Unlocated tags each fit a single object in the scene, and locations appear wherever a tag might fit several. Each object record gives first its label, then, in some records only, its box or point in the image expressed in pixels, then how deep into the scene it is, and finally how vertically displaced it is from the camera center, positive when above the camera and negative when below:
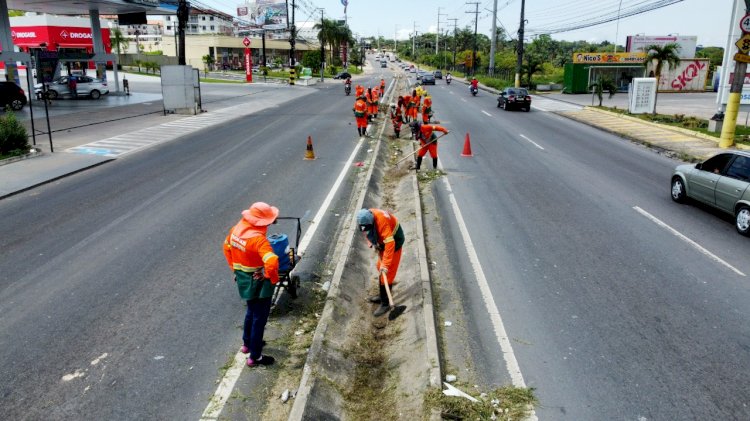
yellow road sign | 20.23 +0.94
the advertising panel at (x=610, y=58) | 52.12 +1.12
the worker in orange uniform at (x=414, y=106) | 23.88 -1.50
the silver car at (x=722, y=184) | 10.68 -2.17
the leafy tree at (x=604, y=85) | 37.16 -0.96
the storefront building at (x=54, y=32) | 54.38 +3.06
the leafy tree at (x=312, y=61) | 89.88 +1.01
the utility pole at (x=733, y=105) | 20.89 -1.14
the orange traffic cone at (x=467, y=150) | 18.62 -2.49
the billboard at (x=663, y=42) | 59.53 +2.90
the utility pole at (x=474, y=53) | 85.05 +2.26
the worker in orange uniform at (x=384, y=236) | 6.95 -2.00
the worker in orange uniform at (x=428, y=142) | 15.66 -1.91
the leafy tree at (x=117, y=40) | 90.94 +4.03
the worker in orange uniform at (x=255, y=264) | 5.57 -1.84
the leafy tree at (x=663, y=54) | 37.16 +1.05
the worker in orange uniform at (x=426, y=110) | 21.56 -1.49
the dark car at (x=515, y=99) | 36.09 -1.75
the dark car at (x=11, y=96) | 30.66 -1.59
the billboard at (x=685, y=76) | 53.97 -0.42
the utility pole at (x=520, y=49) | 50.19 +1.75
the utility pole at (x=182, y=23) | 34.34 +2.47
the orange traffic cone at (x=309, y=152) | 17.70 -2.47
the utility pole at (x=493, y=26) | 67.02 +4.87
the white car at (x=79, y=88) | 39.19 -1.47
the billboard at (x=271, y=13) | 113.88 +10.30
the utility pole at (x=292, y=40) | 62.79 +2.91
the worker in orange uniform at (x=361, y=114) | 21.56 -1.67
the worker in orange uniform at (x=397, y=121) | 23.56 -2.04
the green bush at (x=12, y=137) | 17.53 -2.13
